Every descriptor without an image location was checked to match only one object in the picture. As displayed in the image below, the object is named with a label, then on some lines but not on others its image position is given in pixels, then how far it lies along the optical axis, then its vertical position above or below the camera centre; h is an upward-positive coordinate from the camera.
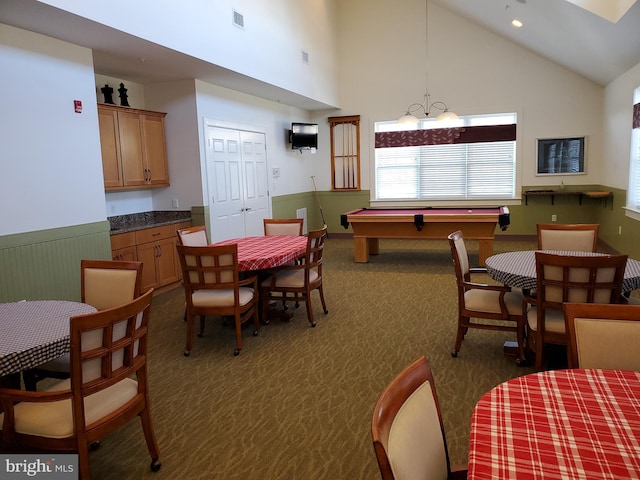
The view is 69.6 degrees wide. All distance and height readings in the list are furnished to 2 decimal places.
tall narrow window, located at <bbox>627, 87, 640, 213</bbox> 6.08 +0.09
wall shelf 7.77 -0.41
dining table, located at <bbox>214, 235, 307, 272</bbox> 3.84 -0.65
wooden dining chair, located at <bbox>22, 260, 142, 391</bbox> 2.54 -0.61
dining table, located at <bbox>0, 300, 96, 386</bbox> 1.91 -0.67
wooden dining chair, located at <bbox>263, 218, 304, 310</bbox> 5.22 -0.54
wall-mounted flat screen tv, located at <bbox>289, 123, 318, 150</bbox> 8.90 +0.83
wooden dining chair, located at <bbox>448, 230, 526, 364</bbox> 3.28 -0.94
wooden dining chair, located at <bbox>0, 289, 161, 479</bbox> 1.84 -0.87
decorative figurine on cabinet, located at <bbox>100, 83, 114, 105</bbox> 5.53 +1.09
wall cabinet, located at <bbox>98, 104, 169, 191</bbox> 5.34 +0.44
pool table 6.38 -0.70
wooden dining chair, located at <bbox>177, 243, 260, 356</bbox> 3.55 -0.81
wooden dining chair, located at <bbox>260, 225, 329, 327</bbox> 4.21 -0.94
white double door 6.67 -0.03
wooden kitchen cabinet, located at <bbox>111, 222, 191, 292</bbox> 5.23 -0.81
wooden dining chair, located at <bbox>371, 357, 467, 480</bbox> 1.03 -0.63
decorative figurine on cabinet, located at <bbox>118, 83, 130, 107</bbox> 5.76 +1.10
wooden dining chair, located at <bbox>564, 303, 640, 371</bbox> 1.62 -0.59
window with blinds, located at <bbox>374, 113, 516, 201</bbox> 8.99 +0.29
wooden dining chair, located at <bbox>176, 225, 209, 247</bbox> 4.29 -0.53
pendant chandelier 9.03 +1.39
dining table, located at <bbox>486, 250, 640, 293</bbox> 2.89 -0.67
